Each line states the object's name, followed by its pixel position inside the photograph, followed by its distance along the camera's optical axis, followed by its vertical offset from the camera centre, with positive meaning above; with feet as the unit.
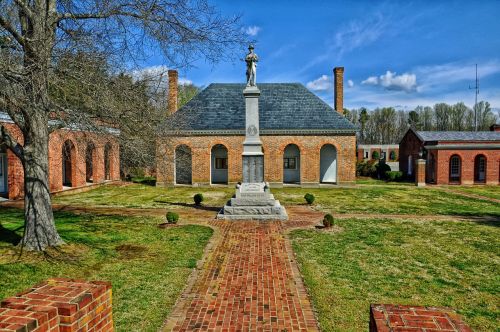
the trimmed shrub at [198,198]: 55.28 -6.67
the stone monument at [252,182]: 44.47 -3.45
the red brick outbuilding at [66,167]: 28.96 -1.62
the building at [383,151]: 174.81 +3.36
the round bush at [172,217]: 39.55 -7.05
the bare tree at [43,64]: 19.31 +5.69
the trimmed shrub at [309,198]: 56.40 -7.02
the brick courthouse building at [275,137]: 85.46 +5.47
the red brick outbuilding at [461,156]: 93.25 +0.11
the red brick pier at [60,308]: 8.73 -4.24
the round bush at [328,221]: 38.65 -7.45
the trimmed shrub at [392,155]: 174.00 +1.07
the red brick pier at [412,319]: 9.38 -4.85
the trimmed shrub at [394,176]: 104.42 -6.01
